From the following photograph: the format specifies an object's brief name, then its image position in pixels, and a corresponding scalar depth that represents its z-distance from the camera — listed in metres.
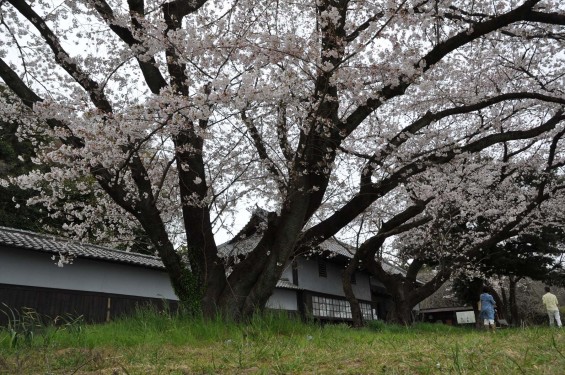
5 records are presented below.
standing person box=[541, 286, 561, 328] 11.91
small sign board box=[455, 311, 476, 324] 28.97
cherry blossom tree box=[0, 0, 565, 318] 5.59
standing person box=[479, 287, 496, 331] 11.91
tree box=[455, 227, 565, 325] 20.95
